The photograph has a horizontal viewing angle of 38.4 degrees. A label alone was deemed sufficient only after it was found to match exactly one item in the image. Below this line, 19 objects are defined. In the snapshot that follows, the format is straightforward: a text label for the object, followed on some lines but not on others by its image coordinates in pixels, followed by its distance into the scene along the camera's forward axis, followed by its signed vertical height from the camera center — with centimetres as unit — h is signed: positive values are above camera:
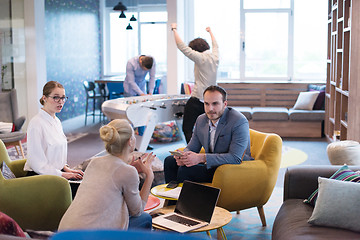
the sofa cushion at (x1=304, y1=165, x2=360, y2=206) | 310 -70
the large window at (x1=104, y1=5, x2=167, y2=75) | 1298 +64
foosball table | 595 -55
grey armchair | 720 -59
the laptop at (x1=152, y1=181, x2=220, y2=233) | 300 -88
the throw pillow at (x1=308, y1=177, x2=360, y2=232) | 288 -81
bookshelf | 581 -13
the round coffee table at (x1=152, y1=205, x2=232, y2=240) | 295 -93
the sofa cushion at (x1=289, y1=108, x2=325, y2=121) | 831 -85
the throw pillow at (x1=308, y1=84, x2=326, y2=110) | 863 -67
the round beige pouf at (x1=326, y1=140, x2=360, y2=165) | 379 -67
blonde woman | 249 -62
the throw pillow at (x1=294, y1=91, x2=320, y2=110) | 862 -65
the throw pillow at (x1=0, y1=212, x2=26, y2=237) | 218 -69
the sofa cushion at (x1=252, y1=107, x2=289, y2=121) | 843 -86
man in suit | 385 -61
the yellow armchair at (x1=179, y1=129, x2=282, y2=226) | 373 -85
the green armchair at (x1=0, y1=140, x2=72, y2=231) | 323 -84
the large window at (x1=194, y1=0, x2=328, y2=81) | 1009 +52
